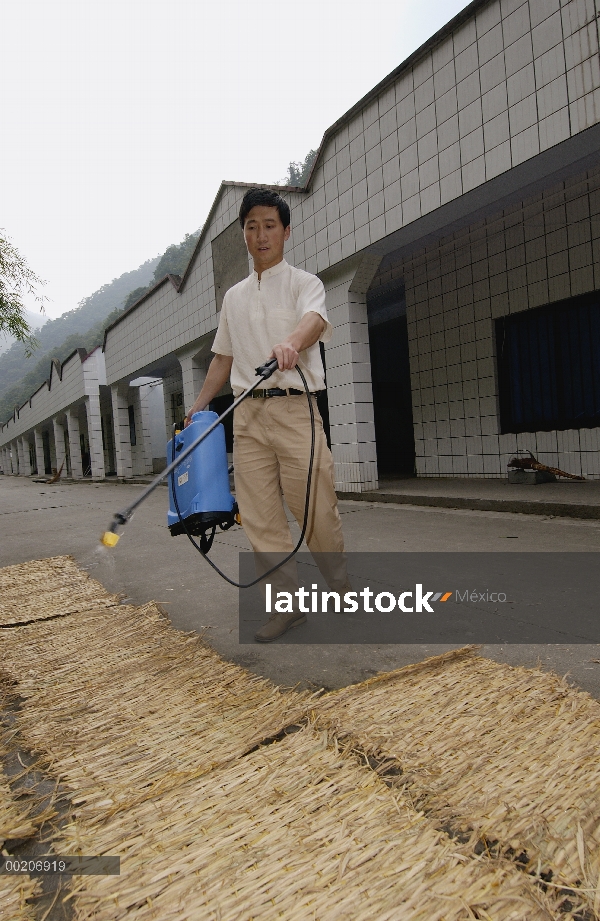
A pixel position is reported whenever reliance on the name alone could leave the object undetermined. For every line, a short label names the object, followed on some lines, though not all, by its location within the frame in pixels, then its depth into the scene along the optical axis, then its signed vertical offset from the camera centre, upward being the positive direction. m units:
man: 2.42 +0.19
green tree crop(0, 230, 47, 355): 8.80 +2.62
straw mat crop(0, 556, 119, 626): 2.89 -0.68
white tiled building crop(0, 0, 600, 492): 5.09 +2.52
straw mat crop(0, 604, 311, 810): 1.41 -0.72
